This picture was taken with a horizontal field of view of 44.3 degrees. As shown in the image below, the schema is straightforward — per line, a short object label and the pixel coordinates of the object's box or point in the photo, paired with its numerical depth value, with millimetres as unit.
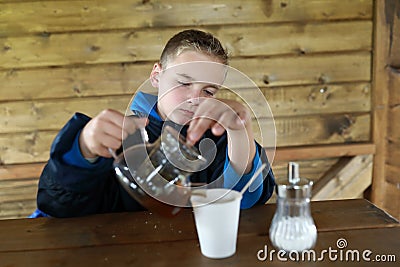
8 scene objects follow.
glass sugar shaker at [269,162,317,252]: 860
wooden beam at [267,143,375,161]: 2217
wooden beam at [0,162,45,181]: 2125
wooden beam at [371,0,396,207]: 2156
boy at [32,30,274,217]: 872
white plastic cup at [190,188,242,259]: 829
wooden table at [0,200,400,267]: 871
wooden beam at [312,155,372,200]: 2285
